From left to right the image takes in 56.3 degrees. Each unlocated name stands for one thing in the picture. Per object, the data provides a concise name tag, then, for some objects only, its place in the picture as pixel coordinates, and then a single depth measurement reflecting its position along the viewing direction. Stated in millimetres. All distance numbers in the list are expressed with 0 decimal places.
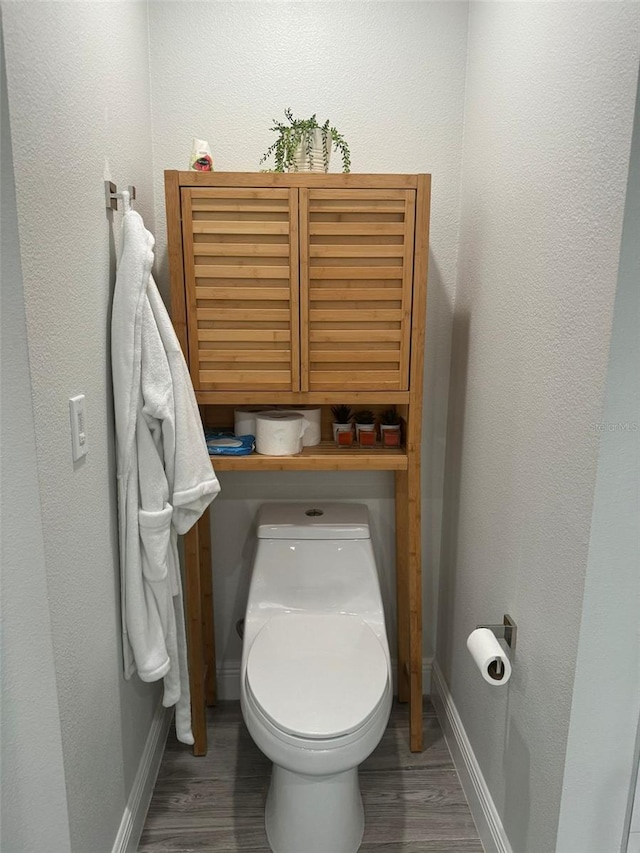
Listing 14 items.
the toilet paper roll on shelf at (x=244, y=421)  1923
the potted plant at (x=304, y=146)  1669
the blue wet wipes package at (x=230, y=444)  1807
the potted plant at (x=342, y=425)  1932
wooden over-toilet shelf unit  1633
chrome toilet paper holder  1431
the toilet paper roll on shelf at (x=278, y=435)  1794
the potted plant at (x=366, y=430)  1930
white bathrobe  1397
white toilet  1424
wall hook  1392
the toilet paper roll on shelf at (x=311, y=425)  1925
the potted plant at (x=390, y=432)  1920
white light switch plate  1183
